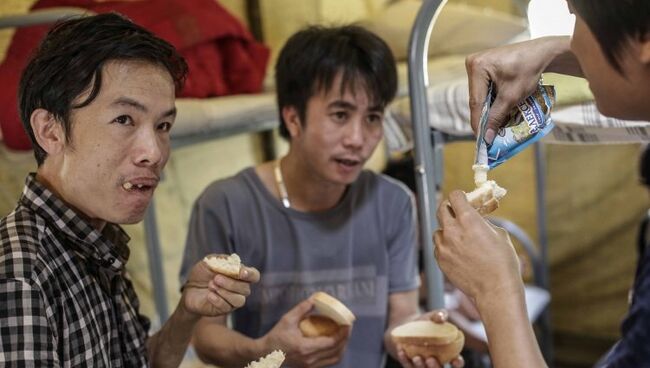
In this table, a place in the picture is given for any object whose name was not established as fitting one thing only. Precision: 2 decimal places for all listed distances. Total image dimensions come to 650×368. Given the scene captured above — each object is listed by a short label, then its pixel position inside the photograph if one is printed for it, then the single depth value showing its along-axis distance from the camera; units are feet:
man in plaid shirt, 3.17
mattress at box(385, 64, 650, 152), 4.88
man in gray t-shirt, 5.00
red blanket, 5.11
